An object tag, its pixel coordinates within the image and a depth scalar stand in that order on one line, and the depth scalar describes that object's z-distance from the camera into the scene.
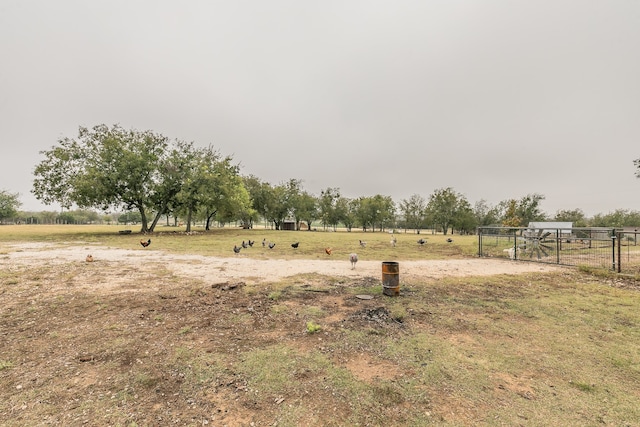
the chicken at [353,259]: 11.80
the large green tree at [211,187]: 35.91
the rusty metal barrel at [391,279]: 7.38
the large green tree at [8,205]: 77.29
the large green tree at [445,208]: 61.94
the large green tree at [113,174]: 30.17
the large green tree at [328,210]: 69.94
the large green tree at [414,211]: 70.46
